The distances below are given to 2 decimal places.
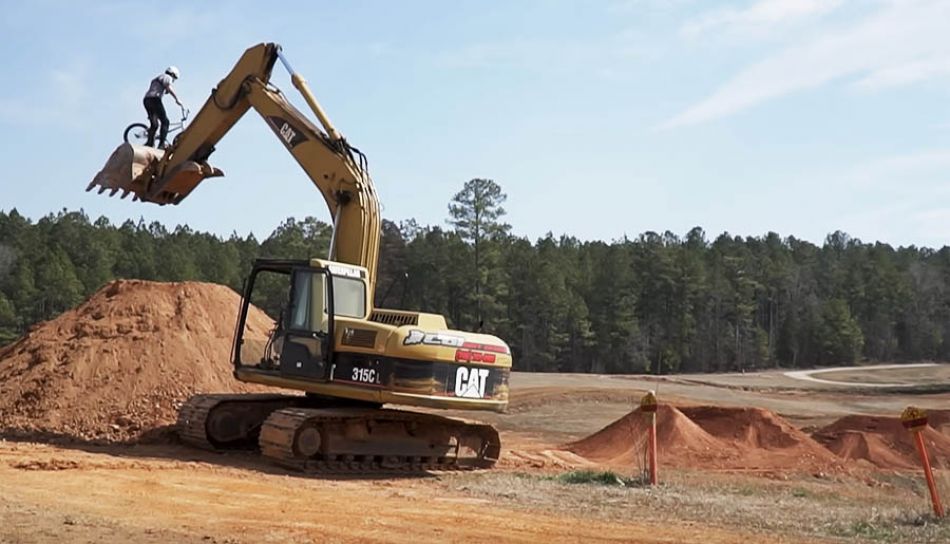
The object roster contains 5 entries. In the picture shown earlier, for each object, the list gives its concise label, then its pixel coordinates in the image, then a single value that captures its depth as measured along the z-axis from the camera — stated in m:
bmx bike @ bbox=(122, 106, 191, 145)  16.59
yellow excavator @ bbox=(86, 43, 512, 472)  14.65
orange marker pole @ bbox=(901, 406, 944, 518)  11.76
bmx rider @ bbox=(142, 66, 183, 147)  16.34
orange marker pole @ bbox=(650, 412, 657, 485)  14.55
